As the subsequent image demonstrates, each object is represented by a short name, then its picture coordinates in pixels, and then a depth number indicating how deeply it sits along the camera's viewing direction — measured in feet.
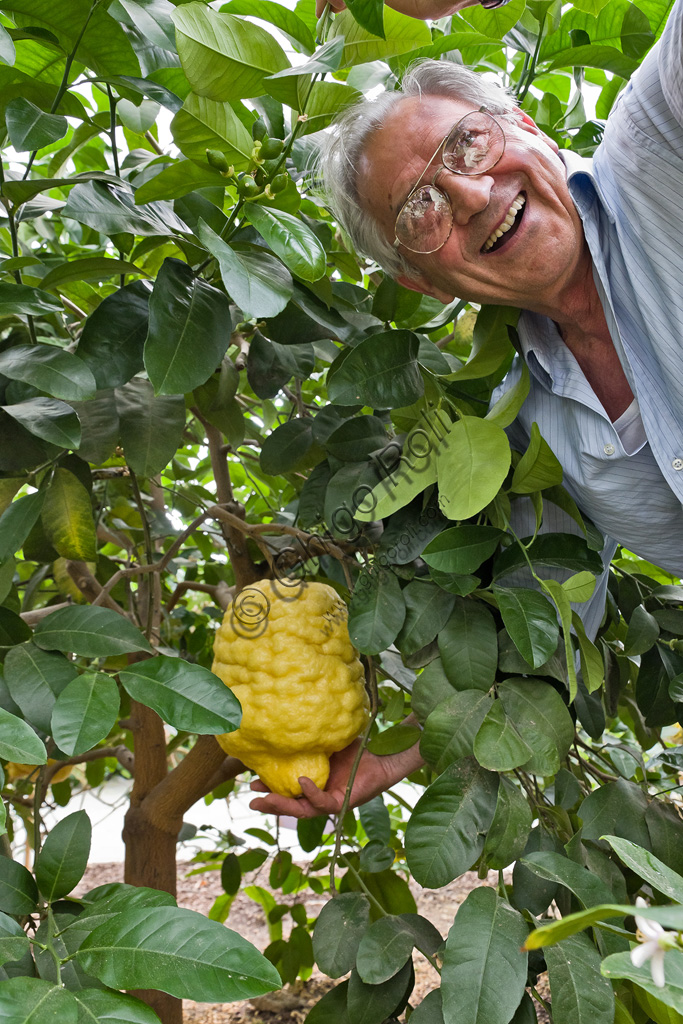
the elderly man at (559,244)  2.83
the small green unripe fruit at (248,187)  2.13
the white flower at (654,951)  1.09
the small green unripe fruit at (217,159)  2.13
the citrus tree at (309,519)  1.97
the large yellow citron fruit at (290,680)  2.48
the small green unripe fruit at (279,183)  2.16
